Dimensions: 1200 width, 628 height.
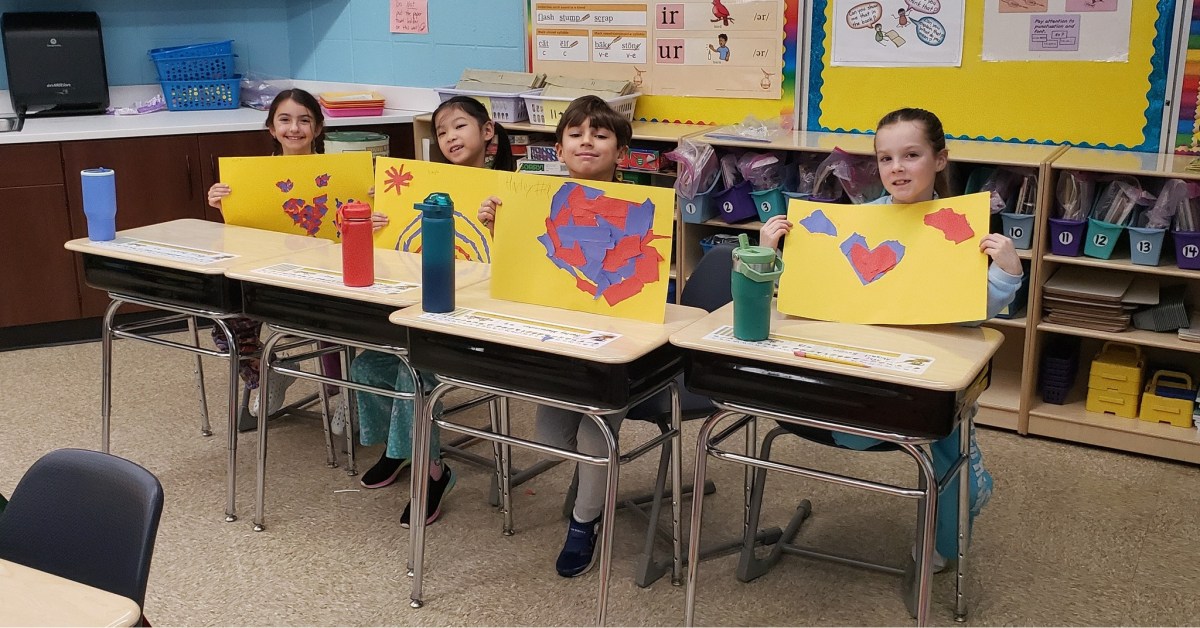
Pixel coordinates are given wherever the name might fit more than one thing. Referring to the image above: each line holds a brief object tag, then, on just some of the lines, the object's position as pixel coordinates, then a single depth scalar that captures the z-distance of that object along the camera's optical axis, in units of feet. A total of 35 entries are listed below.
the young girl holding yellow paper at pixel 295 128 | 11.12
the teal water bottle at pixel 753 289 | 6.75
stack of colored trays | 15.90
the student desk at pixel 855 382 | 6.35
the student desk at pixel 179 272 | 9.23
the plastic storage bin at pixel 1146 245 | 10.44
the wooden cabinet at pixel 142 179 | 14.48
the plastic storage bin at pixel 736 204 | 12.69
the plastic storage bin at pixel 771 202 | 12.46
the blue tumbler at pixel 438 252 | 7.53
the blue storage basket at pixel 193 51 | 16.48
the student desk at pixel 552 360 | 6.98
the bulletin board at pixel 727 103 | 13.03
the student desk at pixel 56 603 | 4.27
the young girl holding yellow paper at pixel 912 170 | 7.66
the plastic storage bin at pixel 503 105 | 14.03
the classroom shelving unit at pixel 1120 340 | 10.44
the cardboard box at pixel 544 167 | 14.03
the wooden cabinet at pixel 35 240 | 14.16
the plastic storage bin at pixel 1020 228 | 11.03
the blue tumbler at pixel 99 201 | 9.83
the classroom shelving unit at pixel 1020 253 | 10.90
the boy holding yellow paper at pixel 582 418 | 8.62
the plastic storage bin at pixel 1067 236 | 10.73
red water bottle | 8.38
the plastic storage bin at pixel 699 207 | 12.71
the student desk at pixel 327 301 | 8.32
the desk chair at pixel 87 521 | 5.16
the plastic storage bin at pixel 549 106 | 13.62
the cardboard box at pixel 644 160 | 13.19
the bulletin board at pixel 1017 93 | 11.07
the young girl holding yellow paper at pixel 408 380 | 9.74
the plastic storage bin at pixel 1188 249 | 10.26
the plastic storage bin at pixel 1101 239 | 10.61
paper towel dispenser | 15.35
